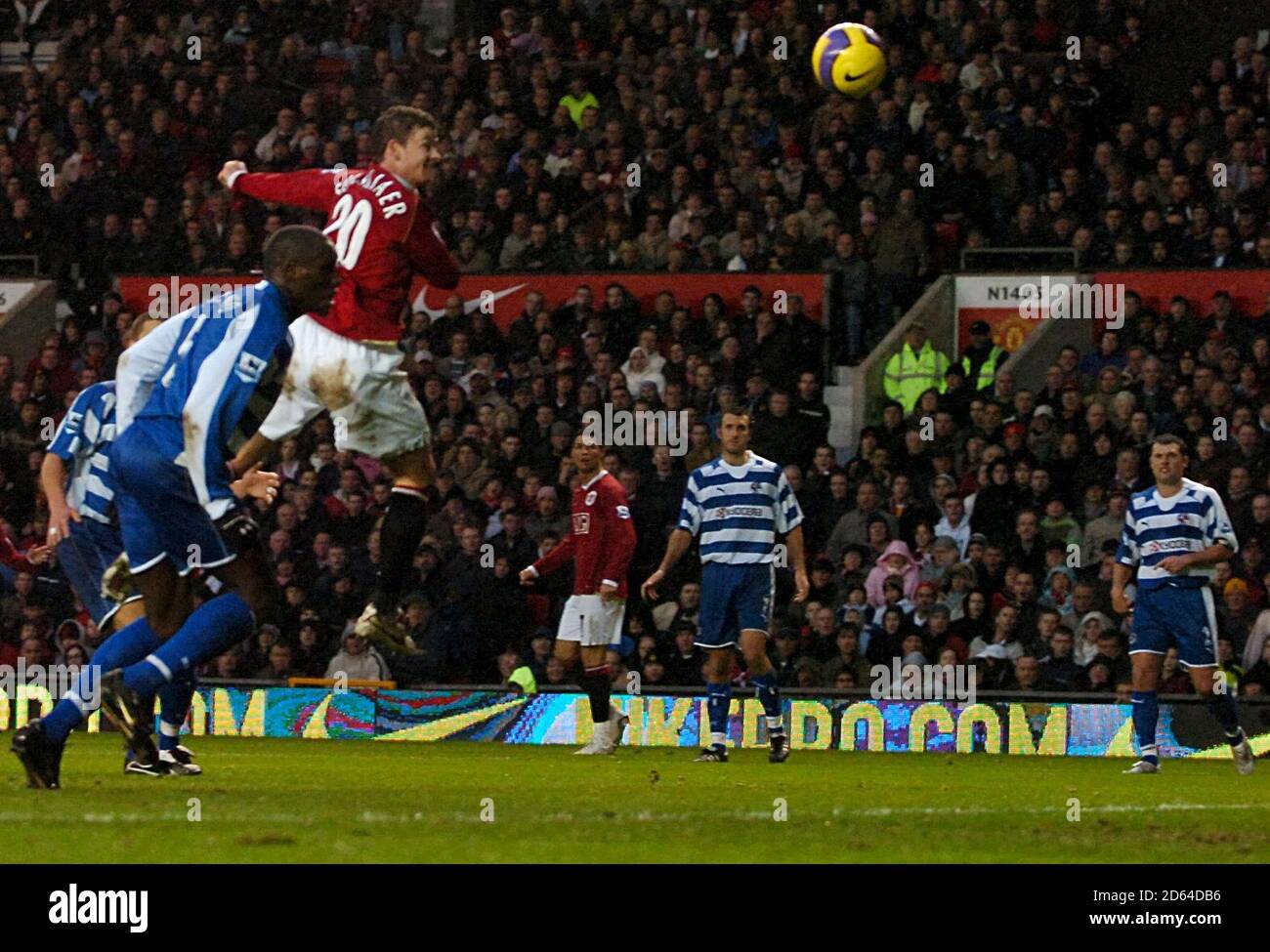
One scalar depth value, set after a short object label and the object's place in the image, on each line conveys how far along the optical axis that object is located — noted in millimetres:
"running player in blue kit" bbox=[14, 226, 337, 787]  9273
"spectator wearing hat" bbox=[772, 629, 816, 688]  17703
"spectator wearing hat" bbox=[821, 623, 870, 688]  17312
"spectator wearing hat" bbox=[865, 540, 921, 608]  17859
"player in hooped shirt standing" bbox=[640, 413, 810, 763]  14773
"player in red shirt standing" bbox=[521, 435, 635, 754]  15148
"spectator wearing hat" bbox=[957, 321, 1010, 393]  19547
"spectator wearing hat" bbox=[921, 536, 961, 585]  17750
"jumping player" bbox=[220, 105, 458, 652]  10820
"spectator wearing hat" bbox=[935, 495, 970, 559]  18031
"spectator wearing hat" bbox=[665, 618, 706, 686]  17844
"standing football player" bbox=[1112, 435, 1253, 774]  14062
